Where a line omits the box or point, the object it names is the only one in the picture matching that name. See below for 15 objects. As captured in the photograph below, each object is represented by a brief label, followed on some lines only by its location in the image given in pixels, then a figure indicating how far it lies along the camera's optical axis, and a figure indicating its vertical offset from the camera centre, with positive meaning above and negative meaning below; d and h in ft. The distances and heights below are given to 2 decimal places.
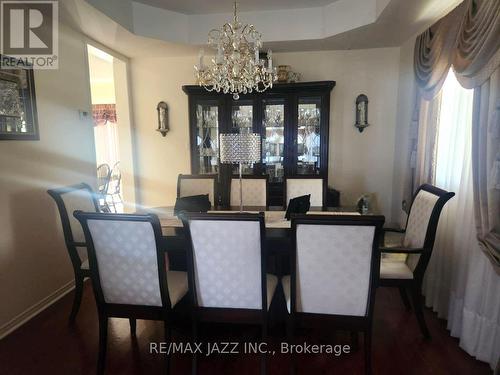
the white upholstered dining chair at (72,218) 6.77 -1.51
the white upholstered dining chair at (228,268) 4.61 -1.93
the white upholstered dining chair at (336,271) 4.44 -1.91
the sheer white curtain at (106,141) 20.70 +0.78
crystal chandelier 7.02 +2.10
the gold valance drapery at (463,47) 5.03 +2.08
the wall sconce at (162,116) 12.91 +1.55
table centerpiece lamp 7.12 +0.10
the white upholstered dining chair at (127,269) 4.81 -2.00
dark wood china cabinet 11.27 +1.02
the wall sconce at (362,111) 11.77 +1.55
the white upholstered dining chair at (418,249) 5.85 -2.00
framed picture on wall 6.82 +1.15
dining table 5.73 -1.66
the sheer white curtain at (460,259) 5.57 -2.32
